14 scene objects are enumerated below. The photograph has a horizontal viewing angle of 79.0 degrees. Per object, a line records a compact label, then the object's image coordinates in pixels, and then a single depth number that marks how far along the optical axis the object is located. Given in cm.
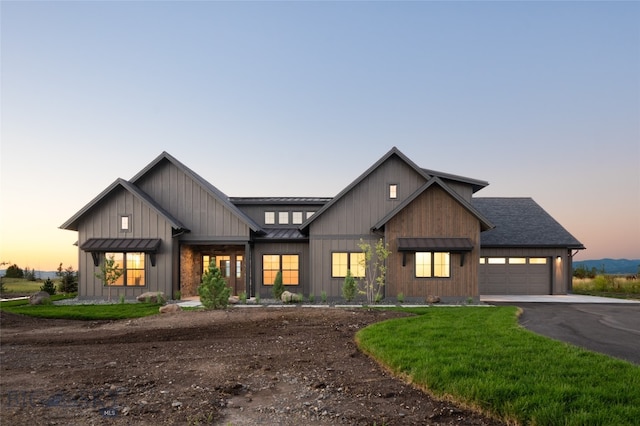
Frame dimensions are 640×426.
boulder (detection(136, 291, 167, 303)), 1933
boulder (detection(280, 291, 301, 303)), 1916
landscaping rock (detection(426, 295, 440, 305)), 1906
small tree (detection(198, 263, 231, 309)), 1547
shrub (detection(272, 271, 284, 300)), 2019
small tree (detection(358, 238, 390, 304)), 1898
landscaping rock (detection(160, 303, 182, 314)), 1516
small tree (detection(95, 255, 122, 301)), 1991
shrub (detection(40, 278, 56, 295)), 2529
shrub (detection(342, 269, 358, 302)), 1853
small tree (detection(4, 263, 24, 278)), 3534
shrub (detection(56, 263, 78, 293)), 2594
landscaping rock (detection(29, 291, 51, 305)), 1861
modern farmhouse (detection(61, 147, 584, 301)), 1986
